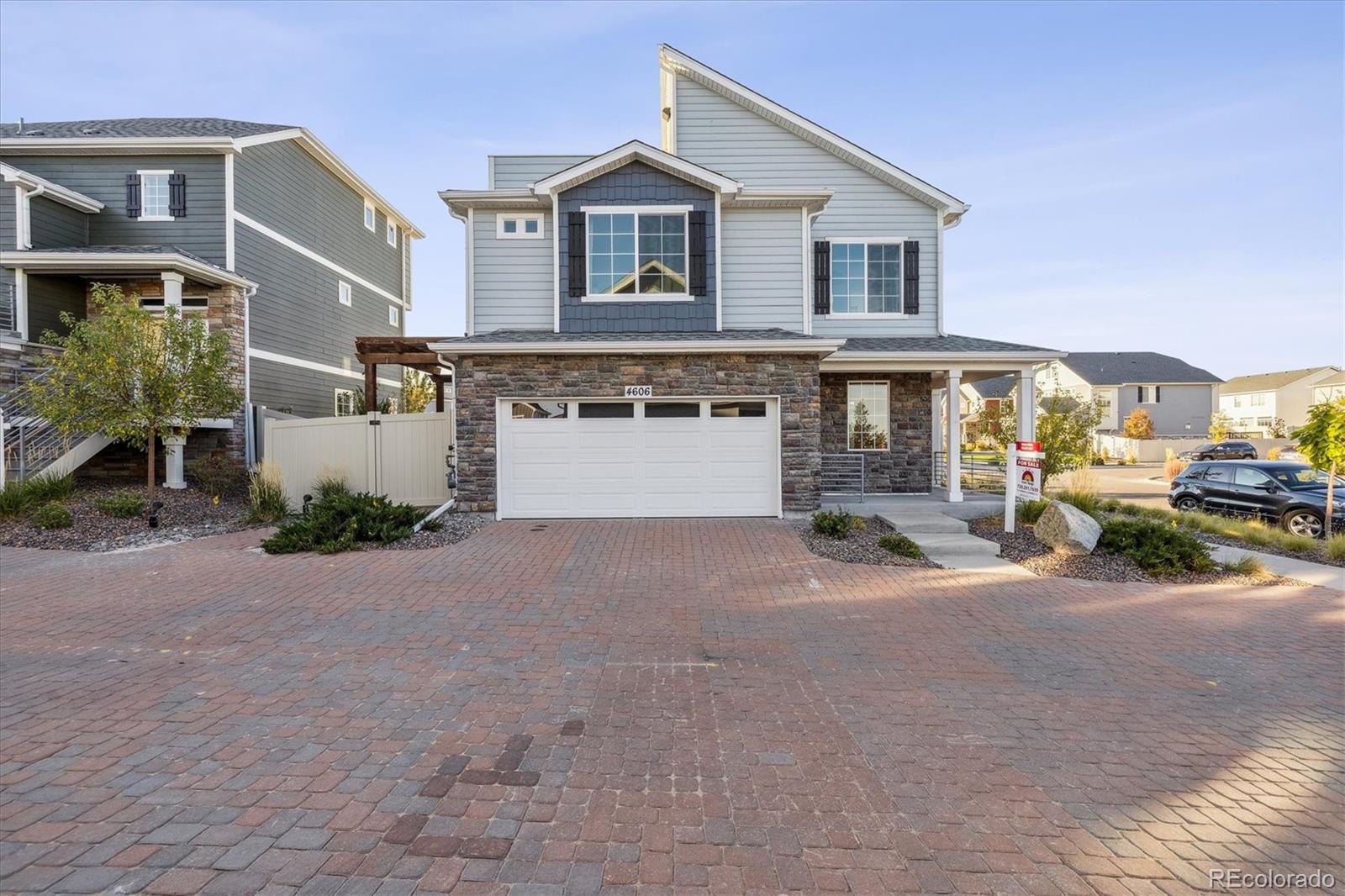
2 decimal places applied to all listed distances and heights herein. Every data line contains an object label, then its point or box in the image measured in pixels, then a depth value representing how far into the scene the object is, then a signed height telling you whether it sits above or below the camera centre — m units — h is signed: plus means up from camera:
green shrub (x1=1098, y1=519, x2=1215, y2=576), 8.72 -1.64
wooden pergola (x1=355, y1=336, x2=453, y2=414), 14.66 +1.80
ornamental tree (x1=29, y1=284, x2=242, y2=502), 11.38 +1.01
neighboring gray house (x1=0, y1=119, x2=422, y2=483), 14.99 +5.21
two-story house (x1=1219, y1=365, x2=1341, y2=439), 54.09 +2.86
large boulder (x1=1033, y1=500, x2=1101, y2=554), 9.38 -1.48
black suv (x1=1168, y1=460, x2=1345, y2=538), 12.59 -1.31
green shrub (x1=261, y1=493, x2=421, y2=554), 9.56 -1.46
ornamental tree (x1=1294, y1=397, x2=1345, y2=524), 10.55 -0.11
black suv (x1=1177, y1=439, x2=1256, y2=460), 35.00 -1.12
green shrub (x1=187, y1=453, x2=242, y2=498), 14.51 -0.97
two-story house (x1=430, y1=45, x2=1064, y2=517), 12.20 +1.63
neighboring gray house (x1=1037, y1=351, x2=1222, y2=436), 49.38 +2.84
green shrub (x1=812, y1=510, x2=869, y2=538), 10.41 -1.52
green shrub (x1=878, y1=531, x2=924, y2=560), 9.49 -1.72
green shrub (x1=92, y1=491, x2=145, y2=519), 11.51 -1.31
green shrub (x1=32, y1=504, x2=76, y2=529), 10.65 -1.41
